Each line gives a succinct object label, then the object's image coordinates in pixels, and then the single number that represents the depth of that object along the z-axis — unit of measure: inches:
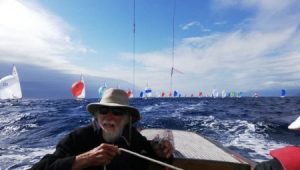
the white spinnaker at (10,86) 1374.6
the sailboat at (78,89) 1216.5
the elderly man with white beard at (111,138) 76.5
